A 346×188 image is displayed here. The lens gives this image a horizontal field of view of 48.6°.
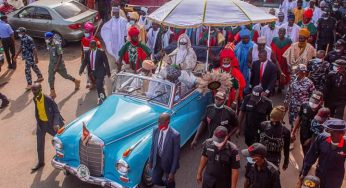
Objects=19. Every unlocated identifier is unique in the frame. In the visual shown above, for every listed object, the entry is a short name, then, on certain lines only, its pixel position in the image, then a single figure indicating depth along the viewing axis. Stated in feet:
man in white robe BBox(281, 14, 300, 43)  34.47
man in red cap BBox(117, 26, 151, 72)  30.99
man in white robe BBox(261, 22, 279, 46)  35.35
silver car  45.09
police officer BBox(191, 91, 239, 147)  20.11
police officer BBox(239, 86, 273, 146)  21.02
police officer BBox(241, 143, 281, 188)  14.75
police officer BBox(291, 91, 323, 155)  20.08
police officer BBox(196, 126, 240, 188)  16.02
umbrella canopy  26.89
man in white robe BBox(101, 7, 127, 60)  38.55
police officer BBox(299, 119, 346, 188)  16.02
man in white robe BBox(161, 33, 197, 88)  27.73
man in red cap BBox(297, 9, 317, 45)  37.35
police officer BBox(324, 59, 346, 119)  23.65
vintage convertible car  19.79
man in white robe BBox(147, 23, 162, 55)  37.40
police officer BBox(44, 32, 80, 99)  31.99
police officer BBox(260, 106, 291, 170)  18.12
